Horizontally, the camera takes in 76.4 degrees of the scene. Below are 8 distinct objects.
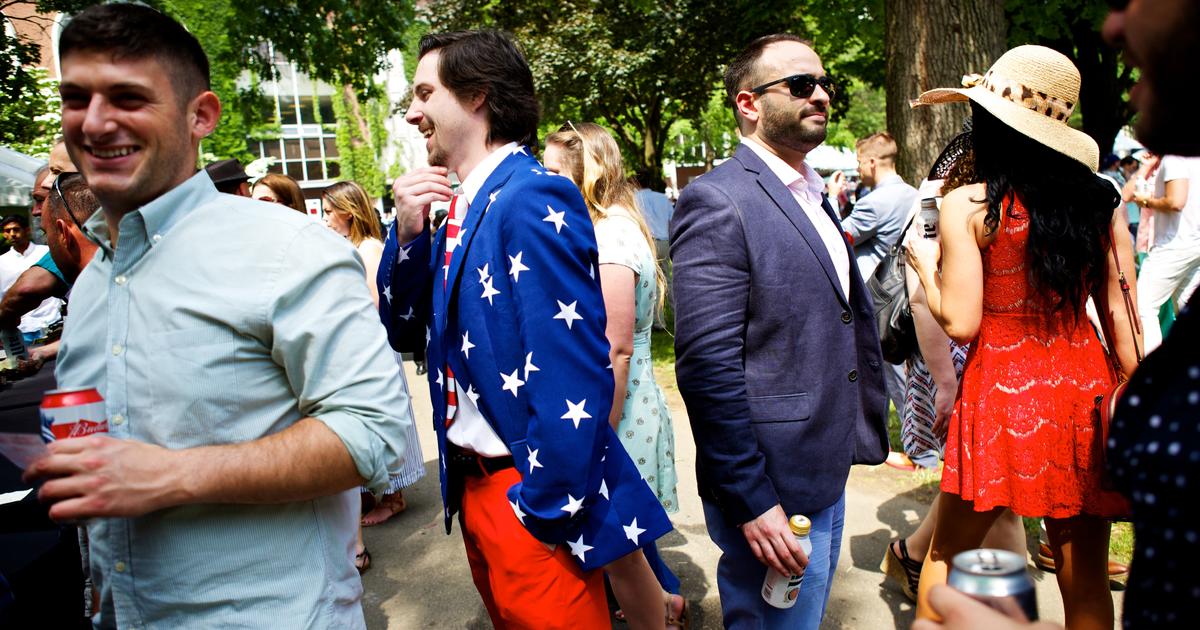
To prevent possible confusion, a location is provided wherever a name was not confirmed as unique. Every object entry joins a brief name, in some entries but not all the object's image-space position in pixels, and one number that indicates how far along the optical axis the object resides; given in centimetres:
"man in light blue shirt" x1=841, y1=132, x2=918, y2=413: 550
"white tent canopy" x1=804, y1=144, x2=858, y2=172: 2072
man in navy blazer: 210
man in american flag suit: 181
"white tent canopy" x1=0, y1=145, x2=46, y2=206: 902
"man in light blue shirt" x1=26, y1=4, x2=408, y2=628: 141
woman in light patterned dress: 313
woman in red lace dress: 235
